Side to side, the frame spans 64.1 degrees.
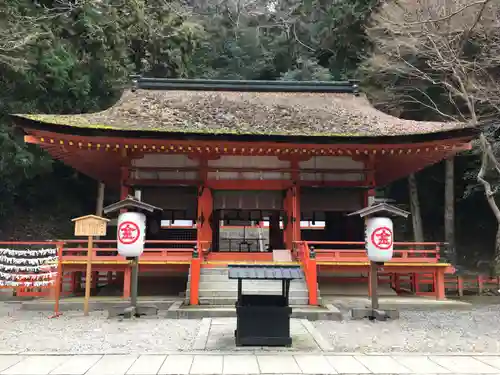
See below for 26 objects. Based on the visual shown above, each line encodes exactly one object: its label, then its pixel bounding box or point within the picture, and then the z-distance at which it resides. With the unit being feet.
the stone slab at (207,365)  16.76
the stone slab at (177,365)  16.76
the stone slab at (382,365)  17.07
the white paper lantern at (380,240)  30.09
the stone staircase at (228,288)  32.71
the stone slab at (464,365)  17.24
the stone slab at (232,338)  20.50
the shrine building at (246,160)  37.60
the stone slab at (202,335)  20.89
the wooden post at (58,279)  31.45
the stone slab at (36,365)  16.75
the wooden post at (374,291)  30.12
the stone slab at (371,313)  29.35
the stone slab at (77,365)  16.76
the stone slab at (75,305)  33.78
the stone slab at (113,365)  16.79
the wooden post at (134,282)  30.63
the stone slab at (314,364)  16.97
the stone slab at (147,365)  16.75
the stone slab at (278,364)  16.83
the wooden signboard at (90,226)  30.17
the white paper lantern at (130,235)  30.37
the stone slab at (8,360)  17.48
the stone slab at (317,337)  20.77
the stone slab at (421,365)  17.10
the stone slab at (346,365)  17.01
